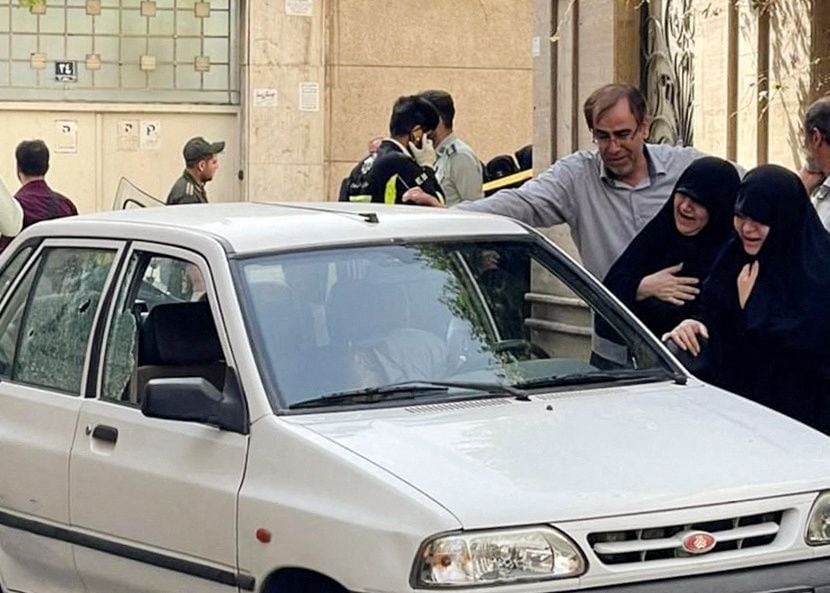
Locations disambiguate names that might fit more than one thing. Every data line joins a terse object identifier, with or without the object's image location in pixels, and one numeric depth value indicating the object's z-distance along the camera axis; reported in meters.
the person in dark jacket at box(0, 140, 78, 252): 11.72
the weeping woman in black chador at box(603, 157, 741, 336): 6.62
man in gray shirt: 7.10
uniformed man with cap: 12.66
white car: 4.49
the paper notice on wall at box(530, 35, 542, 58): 13.28
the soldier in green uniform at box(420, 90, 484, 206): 10.64
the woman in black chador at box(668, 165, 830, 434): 6.19
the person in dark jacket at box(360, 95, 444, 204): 9.80
